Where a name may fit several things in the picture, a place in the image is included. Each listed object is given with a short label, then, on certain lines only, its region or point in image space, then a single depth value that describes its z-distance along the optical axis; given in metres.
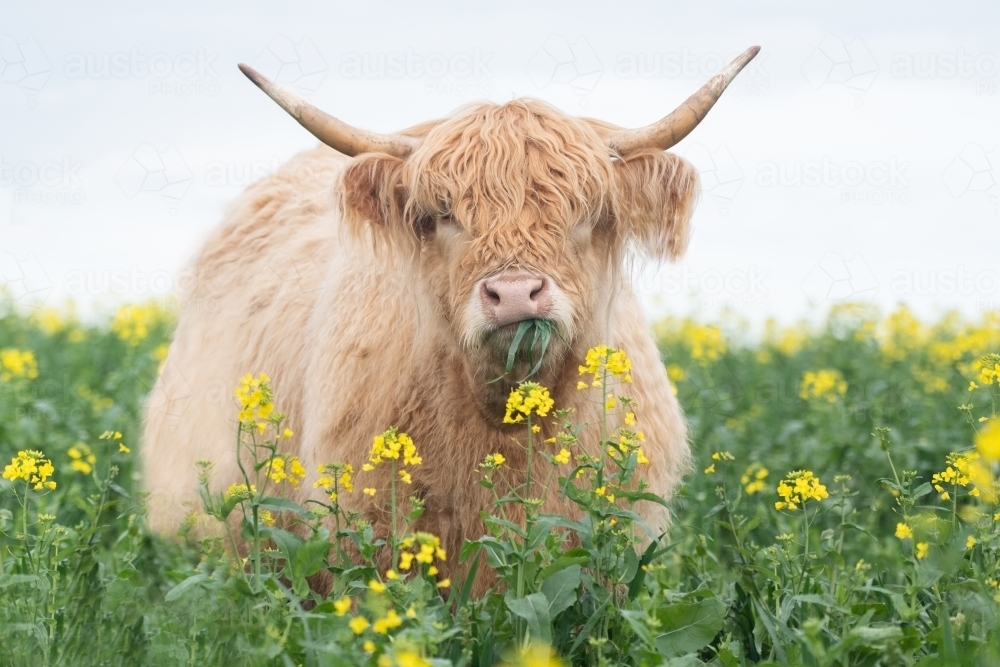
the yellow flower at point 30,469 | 6.53
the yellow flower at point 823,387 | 12.41
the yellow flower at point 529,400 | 6.00
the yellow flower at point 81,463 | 8.12
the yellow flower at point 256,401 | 5.67
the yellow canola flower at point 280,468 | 6.00
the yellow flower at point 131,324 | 16.48
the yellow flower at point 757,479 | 8.37
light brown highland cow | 7.53
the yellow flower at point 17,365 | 13.00
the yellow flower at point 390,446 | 6.00
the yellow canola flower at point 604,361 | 6.05
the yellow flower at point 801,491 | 6.44
